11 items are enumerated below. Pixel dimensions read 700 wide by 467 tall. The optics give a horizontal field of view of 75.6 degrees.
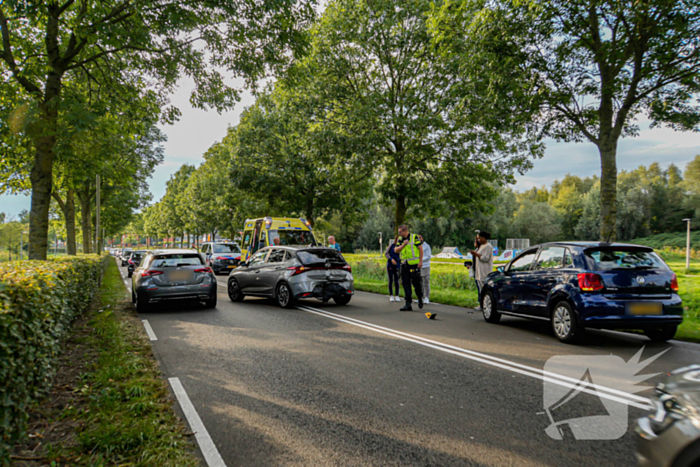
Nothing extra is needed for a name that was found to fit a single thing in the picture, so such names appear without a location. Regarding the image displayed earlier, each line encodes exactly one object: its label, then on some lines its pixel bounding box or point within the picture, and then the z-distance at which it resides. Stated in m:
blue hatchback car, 6.73
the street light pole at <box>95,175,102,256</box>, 27.24
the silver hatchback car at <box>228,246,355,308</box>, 11.22
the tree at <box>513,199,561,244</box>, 79.81
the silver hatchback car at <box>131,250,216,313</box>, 10.71
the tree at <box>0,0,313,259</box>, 9.07
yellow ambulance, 19.76
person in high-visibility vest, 10.73
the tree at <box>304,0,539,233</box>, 16.61
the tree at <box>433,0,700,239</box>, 9.91
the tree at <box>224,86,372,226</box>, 25.12
